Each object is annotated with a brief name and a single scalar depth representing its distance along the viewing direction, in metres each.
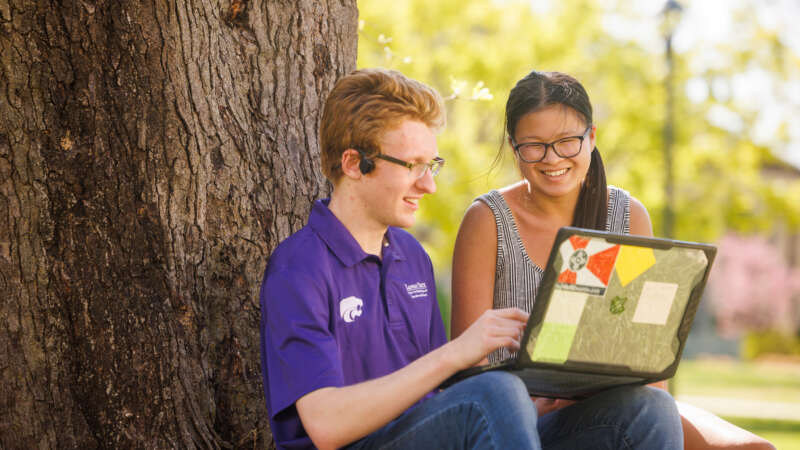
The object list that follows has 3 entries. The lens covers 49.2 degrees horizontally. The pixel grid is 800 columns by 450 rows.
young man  2.13
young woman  3.05
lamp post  12.73
